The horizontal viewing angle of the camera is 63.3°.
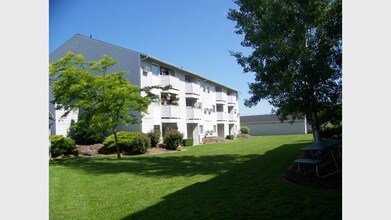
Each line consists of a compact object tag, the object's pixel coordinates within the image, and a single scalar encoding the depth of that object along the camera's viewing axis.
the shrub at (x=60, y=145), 11.79
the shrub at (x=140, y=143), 10.40
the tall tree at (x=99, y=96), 11.16
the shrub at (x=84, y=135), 11.75
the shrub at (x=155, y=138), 10.45
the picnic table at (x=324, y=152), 5.70
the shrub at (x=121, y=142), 11.35
